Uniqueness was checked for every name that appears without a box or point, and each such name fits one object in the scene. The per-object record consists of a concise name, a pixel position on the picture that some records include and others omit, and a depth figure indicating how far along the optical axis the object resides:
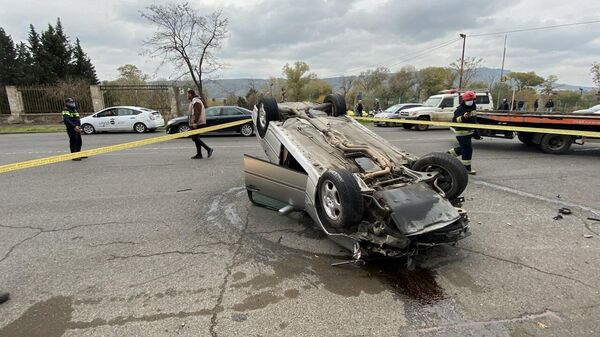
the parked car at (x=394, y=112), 19.39
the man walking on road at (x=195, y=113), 8.62
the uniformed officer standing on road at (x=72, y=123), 8.49
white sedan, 16.92
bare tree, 21.59
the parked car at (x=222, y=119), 14.58
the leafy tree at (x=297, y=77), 66.25
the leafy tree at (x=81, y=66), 38.38
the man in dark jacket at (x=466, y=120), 6.75
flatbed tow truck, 8.55
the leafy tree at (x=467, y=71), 43.00
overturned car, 3.03
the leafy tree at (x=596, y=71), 32.27
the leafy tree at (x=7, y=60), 38.94
